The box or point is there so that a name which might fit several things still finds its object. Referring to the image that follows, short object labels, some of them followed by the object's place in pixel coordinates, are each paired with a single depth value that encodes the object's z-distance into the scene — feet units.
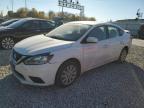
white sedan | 7.39
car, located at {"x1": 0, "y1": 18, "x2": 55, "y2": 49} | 15.46
